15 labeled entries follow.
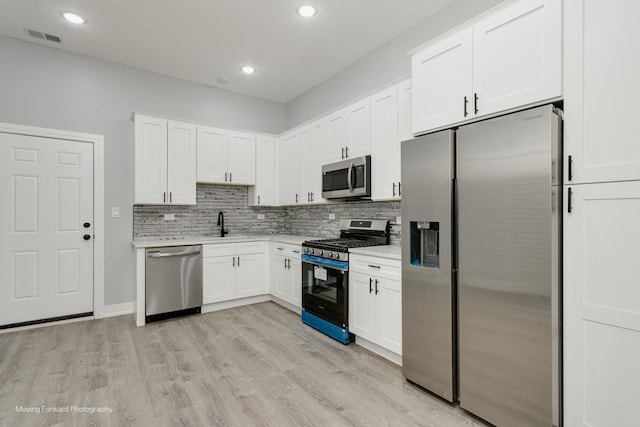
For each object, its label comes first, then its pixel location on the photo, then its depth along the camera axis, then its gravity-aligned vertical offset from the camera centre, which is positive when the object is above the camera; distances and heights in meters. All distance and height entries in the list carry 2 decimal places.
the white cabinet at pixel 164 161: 3.92 +0.68
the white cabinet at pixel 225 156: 4.36 +0.82
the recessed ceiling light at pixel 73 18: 3.11 +1.95
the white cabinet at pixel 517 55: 1.72 +0.92
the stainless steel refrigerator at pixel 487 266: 1.68 -0.32
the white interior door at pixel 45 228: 3.51 -0.16
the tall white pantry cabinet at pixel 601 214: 1.49 +0.00
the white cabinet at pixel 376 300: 2.62 -0.76
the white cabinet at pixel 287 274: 3.95 -0.77
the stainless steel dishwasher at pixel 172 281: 3.70 -0.80
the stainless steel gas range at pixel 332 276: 3.10 -0.65
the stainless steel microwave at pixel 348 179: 3.31 +0.39
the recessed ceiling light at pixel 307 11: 2.99 +1.94
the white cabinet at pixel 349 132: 3.35 +0.92
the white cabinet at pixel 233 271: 4.08 -0.76
